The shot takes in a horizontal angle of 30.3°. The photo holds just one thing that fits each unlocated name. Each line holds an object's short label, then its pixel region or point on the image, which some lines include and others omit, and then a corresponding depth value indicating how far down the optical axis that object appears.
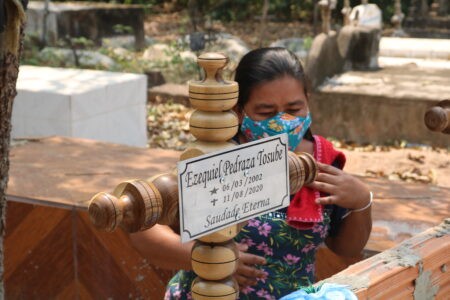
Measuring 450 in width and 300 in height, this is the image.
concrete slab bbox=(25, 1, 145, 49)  14.39
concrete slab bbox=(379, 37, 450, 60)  11.84
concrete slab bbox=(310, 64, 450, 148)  8.67
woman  2.13
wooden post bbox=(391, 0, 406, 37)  15.07
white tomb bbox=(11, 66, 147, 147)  5.45
